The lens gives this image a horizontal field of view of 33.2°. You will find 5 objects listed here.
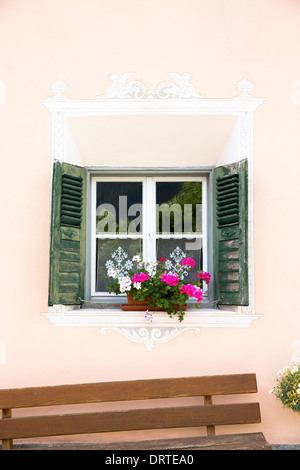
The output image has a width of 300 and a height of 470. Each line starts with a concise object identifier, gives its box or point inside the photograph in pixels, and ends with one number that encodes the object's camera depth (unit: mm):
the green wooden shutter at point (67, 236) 4367
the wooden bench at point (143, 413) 3893
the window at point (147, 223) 4445
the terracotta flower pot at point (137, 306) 4473
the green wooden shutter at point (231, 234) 4371
